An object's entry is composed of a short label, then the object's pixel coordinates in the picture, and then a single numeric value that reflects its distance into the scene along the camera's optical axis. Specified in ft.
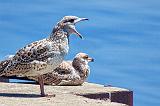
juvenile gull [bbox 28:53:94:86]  42.32
